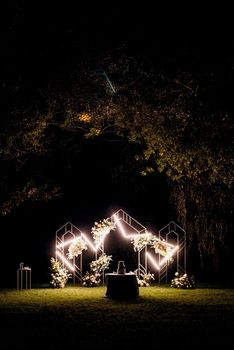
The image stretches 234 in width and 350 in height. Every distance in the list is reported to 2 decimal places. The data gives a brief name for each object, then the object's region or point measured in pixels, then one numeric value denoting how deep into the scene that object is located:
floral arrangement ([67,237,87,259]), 16.80
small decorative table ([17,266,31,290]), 15.92
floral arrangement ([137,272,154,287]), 16.23
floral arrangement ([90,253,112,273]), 16.61
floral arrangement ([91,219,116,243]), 16.59
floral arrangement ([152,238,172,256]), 15.89
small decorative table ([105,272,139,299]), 13.30
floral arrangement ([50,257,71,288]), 15.92
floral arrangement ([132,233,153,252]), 15.97
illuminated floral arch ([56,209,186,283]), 16.03
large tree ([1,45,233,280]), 10.91
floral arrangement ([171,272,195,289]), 15.63
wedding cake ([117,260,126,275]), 13.83
